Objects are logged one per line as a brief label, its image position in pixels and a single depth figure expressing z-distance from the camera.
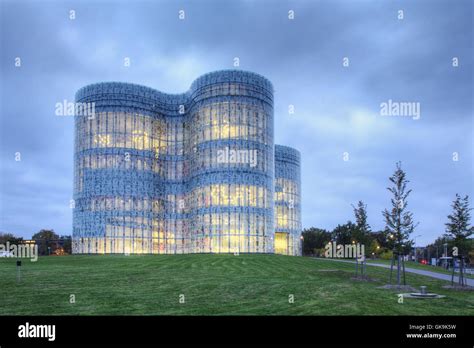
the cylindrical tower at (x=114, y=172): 90.19
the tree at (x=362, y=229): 34.75
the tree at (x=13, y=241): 100.12
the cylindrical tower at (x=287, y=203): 114.19
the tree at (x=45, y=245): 119.63
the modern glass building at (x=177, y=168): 82.19
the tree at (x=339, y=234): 100.38
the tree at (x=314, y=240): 127.62
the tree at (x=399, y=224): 26.27
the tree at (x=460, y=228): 27.14
